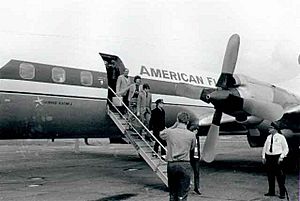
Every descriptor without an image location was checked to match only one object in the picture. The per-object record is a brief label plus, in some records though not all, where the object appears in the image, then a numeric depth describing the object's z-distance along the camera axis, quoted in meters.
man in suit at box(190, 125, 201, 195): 10.16
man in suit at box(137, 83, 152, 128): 12.63
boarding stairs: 11.11
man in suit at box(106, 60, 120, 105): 14.38
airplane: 11.27
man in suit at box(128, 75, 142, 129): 12.97
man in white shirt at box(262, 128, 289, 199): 9.98
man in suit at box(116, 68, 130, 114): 13.08
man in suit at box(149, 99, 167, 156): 11.74
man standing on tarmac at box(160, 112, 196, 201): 6.79
